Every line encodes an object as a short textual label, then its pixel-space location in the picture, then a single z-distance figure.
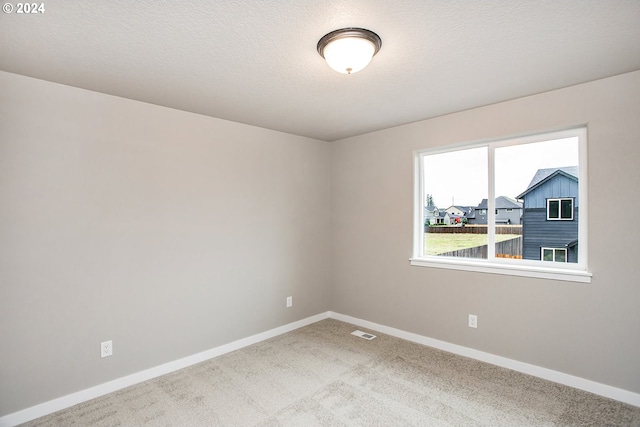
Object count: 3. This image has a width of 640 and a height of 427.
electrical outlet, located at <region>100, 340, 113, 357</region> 2.59
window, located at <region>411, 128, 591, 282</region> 2.74
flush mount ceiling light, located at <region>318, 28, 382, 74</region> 1.77
